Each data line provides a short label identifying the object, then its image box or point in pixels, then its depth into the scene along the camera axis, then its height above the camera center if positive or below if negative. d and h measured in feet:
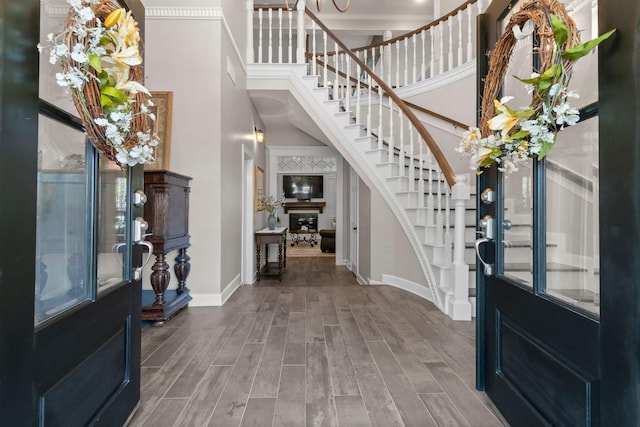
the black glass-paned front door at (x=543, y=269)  3.24 -0.62
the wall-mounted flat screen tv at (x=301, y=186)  37.68 +3.32
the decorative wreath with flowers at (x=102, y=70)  3.10 +1.41
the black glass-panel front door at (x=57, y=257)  2.58 -0.43
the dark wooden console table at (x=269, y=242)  15.87 -1.21
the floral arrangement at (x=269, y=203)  18.30 +0.72
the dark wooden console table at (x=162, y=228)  9.07 -0.34
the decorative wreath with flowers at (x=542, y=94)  3.11 +1.20
